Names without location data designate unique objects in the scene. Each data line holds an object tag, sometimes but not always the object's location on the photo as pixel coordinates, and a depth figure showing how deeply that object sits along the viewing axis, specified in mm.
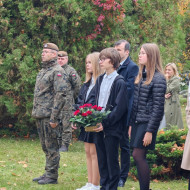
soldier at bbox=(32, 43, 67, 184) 13497
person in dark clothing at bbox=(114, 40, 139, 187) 13682
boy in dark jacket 11495
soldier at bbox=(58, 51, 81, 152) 18631
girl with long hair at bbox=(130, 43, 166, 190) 11318
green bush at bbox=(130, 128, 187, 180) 14902
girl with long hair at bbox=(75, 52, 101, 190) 12922
